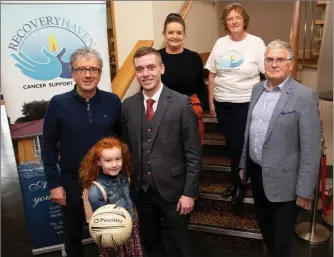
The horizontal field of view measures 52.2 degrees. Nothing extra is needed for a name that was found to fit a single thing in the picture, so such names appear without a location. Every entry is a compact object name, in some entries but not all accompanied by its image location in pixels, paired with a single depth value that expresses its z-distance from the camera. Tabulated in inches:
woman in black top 101.6
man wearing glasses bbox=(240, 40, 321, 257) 71.3
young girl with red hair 76.4
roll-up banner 101.0
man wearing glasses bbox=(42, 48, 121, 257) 77.9
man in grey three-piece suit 76.8
